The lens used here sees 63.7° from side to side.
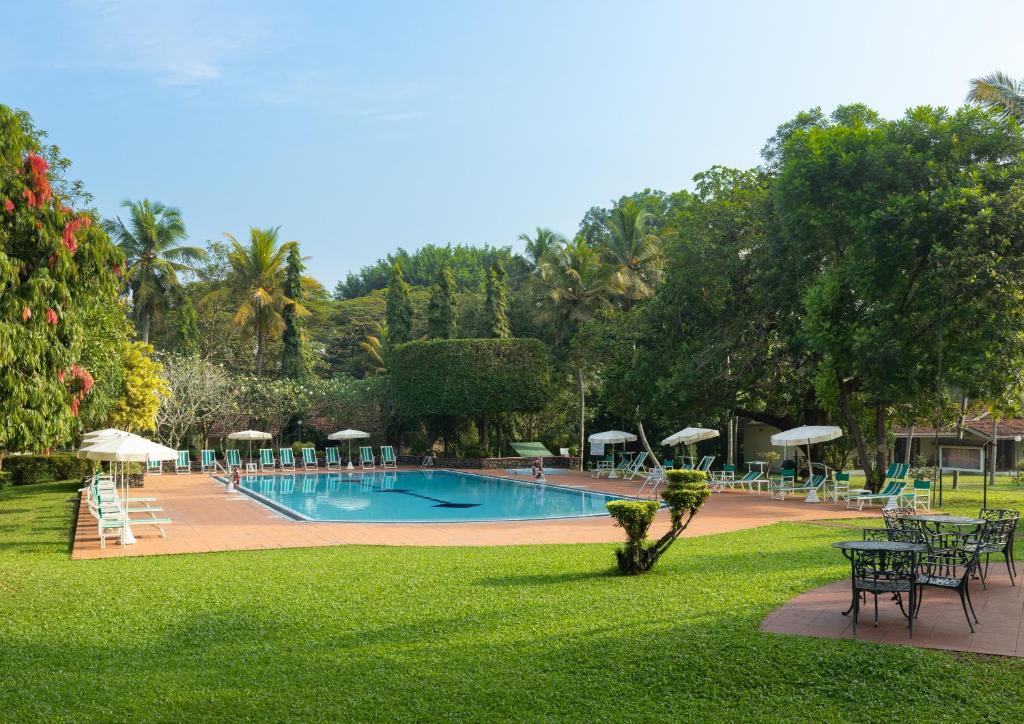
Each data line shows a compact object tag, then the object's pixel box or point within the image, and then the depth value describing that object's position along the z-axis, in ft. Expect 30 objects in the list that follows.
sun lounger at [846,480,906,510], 54.60
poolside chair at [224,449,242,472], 95.76
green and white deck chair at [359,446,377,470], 105.09
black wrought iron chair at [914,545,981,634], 21.16
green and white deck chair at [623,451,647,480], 86.43
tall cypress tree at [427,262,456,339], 117.80
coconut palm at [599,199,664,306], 111.86
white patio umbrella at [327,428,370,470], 104.47
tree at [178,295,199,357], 112.98
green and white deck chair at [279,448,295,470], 102.58
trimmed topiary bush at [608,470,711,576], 29.50
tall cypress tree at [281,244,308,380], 117.60
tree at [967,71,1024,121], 79.20
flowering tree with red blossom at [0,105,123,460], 25.31
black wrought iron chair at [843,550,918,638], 20.48
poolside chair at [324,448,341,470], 106.22
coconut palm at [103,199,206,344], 114.32
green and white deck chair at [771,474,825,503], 61.98
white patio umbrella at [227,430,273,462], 99.66
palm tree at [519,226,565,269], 129.29
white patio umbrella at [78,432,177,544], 39.27
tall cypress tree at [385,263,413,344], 123.85
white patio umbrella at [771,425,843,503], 64.95
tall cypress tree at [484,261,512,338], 117.70
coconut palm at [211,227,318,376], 119.44
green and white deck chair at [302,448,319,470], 103.19
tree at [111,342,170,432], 65.72
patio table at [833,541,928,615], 20.58
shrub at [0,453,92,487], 76.28
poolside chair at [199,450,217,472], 96.53
